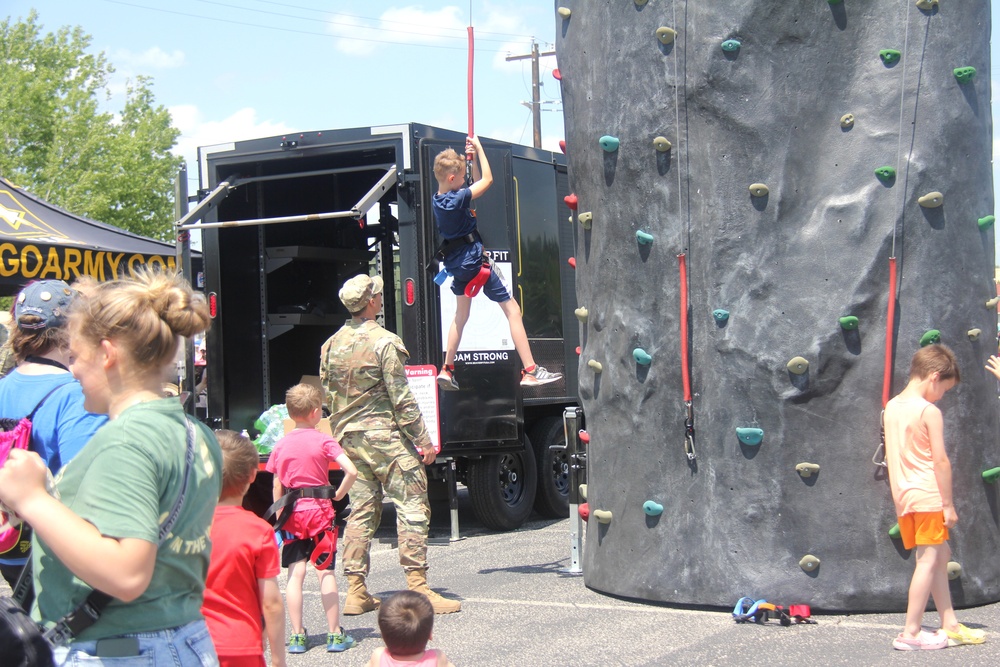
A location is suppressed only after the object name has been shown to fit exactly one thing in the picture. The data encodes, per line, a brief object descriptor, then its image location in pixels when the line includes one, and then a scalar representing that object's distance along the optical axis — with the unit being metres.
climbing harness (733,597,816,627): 5.90
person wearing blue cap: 3.65
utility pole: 32.62
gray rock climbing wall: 6.07
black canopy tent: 9.95
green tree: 28.02
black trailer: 9.64
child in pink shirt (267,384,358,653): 6.02
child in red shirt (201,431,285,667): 3.61
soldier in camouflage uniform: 6.93
